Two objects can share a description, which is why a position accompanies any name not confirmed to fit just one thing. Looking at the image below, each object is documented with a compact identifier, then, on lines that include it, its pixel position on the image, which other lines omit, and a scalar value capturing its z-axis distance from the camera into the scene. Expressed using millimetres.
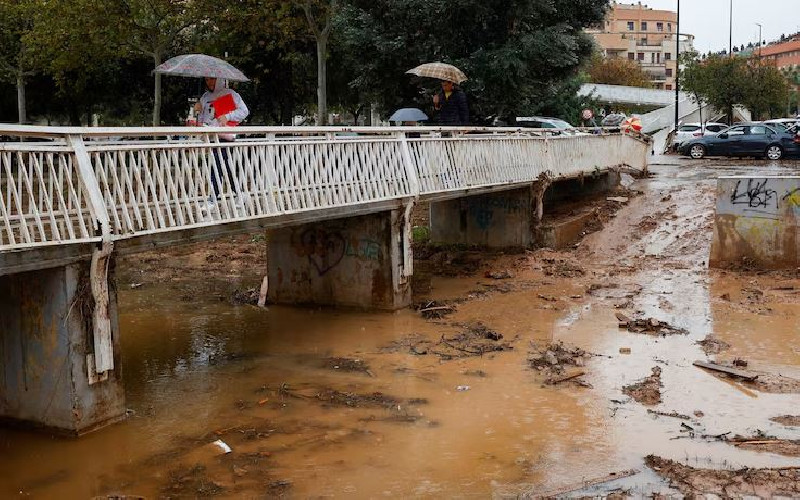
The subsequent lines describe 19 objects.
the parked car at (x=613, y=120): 28155
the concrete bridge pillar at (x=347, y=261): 12844
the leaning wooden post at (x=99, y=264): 7395
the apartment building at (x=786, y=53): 105938
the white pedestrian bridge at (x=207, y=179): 7125
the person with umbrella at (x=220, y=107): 10148
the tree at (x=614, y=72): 69500
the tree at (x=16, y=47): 30453
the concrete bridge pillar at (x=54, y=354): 7555
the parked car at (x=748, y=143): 29922
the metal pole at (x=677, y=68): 44031
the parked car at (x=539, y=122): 24188
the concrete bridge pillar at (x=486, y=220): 17234
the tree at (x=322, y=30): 23344
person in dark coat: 14156
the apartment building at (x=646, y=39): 105000
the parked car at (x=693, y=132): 35531
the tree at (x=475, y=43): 21234
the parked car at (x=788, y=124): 30859
